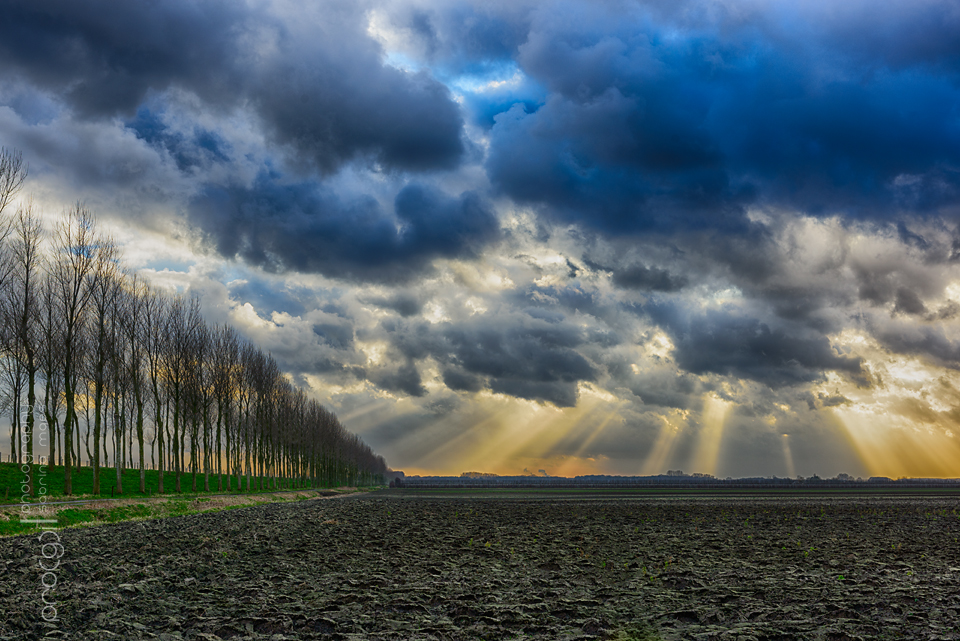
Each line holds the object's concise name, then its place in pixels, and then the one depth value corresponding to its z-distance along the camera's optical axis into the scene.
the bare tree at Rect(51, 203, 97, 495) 43.03
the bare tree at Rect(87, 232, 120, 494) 46.09
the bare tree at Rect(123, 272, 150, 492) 55.53
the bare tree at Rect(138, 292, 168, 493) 57.84
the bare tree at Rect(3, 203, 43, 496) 40.81
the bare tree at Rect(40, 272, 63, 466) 45.72
